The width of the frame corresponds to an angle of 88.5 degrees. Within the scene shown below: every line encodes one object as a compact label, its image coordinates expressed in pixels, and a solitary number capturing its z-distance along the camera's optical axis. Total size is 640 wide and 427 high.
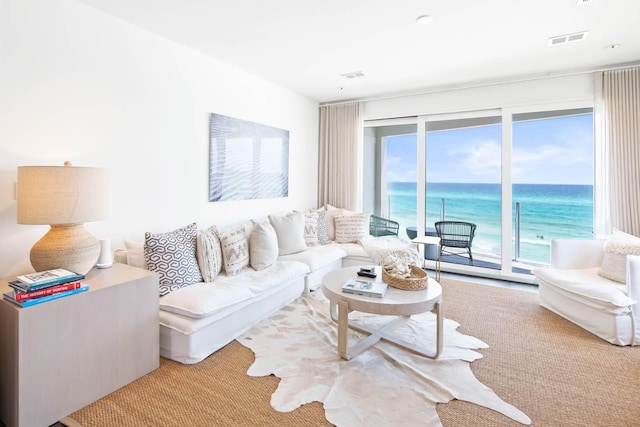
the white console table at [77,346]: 1.61
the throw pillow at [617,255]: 2.84
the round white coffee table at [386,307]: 2.16
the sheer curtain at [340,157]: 5.19
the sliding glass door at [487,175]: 4.29
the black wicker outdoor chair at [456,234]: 4.65
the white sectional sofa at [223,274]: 2.28
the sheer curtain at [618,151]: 3.56
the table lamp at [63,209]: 1.89
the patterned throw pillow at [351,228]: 4.65
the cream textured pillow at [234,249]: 3.00
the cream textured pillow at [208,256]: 2.77
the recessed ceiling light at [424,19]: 2.60
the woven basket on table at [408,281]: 2.41
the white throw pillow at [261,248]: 3.23
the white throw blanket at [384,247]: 4.05
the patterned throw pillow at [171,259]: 2.48
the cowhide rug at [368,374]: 1.79
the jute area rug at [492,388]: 1.74
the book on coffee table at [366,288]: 2.29
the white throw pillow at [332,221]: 4.78
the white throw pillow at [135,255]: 2.54
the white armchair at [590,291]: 2.53
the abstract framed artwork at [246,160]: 3.56
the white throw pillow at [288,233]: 3.85
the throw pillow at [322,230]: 4.57
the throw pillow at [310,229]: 4.31
